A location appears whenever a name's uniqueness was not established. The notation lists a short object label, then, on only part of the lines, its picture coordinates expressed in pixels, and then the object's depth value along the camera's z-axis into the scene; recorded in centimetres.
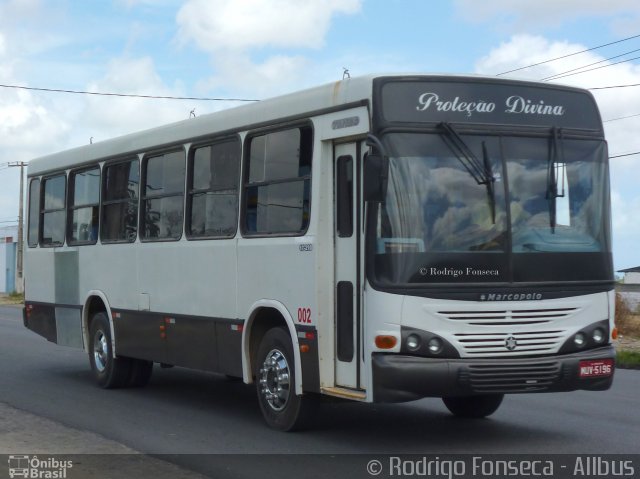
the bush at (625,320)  2605
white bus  891
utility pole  5712
